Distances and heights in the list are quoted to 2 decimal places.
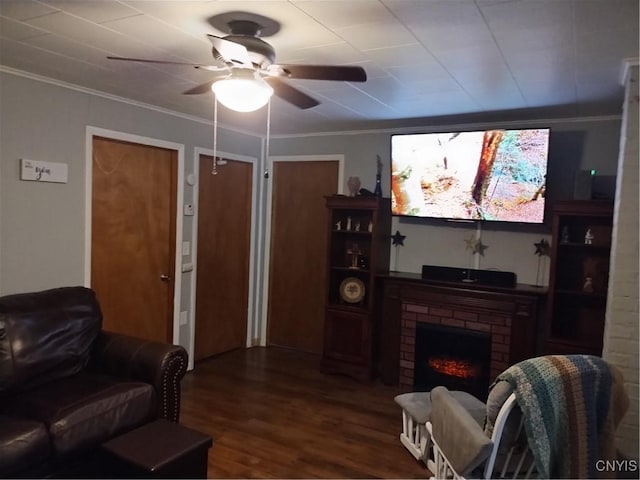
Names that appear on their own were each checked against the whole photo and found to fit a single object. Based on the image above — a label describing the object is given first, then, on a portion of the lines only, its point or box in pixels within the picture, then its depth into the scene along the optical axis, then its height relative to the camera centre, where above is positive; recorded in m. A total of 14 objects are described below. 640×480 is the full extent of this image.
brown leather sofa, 2.39 -1.06
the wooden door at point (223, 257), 4.69 -0.52
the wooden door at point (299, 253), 5.12 -0.46
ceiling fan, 2.06 +0.60
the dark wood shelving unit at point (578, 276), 3.59 -0.42
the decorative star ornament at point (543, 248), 4.06 -0.23
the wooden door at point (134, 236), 3.75 -0.28
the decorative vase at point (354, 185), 4.61 +0.24
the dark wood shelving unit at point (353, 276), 4.41 -0.60
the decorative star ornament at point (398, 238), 4.66 -0.23
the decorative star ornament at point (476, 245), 4.32 -0.25
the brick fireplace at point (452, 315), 3.84 -0.81
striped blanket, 2.00 -0.77
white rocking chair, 2.08 -1.01
